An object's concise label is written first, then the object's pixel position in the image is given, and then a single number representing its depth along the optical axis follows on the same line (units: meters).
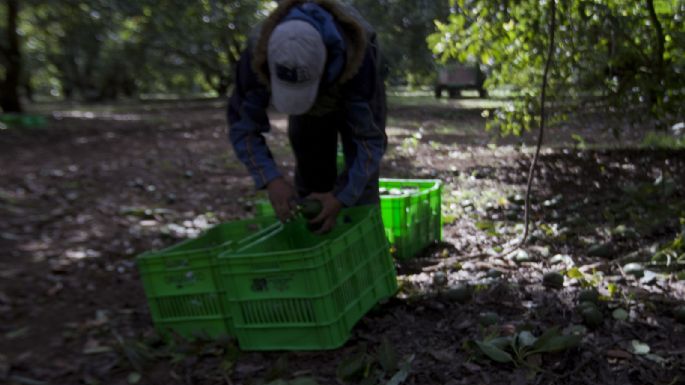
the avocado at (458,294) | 2.96
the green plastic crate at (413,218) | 3.59
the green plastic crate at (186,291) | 2.62
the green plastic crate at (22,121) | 11.67
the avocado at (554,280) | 3.09
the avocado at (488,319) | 2.66
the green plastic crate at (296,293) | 2.42
